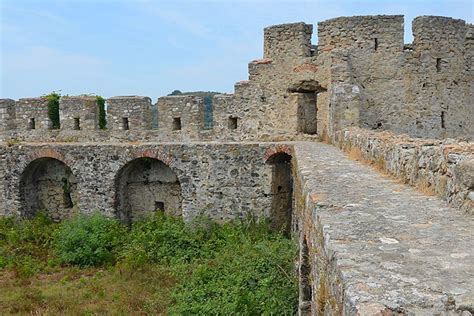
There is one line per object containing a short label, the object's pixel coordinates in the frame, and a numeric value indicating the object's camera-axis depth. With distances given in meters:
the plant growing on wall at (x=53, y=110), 16.27
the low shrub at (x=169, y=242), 11.16
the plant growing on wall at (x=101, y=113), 16.11
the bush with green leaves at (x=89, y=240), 11.68
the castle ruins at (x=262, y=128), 11.88
